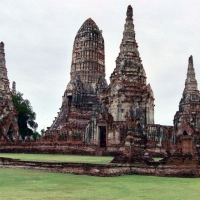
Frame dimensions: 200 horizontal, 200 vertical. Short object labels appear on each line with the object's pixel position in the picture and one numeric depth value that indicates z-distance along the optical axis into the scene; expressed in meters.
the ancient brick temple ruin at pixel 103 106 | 32.16
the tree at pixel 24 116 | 56.31
